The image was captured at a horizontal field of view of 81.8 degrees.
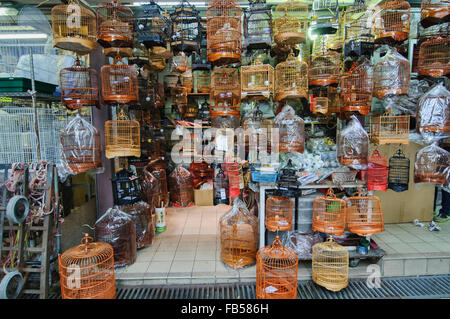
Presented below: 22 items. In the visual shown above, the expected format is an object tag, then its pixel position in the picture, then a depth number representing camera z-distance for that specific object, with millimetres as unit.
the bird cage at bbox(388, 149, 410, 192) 3723
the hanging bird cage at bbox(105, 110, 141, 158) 3410
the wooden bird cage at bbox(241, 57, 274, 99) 3291
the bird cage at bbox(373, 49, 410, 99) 3178
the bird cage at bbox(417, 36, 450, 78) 3193
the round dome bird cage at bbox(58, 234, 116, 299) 2721
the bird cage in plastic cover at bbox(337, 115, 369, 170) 3299
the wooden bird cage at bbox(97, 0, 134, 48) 3117
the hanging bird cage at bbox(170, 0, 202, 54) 3508
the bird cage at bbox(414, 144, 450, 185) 3348
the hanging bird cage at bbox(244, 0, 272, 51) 3172
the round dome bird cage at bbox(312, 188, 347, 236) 3100
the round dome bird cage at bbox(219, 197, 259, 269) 3473
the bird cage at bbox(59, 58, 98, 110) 3188
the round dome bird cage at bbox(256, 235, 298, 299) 2856
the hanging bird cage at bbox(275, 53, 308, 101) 3371
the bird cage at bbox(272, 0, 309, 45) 3137
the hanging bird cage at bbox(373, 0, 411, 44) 3109
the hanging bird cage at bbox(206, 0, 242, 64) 3205
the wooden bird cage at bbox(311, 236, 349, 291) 3051
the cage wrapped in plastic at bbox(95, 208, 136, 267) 3363
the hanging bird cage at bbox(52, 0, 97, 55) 2912
